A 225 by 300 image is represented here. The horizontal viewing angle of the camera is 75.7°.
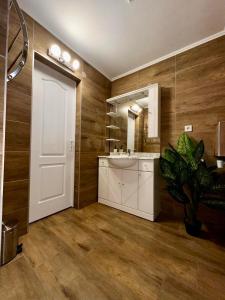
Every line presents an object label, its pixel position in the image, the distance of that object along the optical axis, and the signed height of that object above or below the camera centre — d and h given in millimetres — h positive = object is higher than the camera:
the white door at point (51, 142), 1778 +127
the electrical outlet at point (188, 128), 1948 +345
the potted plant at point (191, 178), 1431 -259
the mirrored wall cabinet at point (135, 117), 2131 +616
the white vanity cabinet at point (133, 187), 1877 -501
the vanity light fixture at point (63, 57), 1805 +1258
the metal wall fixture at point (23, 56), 1051 +733
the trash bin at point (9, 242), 1127 -730
